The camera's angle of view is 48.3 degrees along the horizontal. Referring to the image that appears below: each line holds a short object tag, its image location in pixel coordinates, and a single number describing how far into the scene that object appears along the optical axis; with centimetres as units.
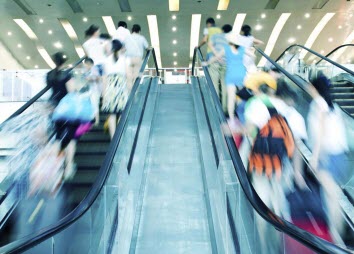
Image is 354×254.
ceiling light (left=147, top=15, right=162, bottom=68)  1914
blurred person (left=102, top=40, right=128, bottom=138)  574
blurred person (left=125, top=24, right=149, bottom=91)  699
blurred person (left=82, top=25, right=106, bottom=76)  590
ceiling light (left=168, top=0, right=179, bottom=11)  1725
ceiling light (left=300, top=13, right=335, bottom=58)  1906
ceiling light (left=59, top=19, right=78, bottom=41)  1914
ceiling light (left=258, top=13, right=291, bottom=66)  1900
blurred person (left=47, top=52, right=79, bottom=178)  426
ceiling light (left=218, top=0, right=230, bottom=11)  1733
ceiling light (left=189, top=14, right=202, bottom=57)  1899
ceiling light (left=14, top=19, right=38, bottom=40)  1897
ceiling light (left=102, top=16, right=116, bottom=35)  1894
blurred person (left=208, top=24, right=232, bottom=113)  592
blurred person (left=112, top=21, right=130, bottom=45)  694
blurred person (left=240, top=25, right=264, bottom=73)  572
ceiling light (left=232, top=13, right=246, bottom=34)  1884
